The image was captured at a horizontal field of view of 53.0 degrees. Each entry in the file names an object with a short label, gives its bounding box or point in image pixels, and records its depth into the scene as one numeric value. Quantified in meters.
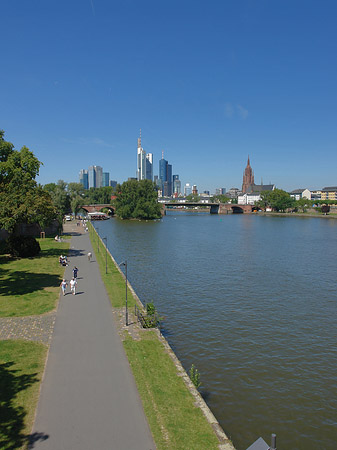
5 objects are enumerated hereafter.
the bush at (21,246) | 40.38
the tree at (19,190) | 36.03
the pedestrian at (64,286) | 25.59
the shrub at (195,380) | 14.07
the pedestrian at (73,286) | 25.34
